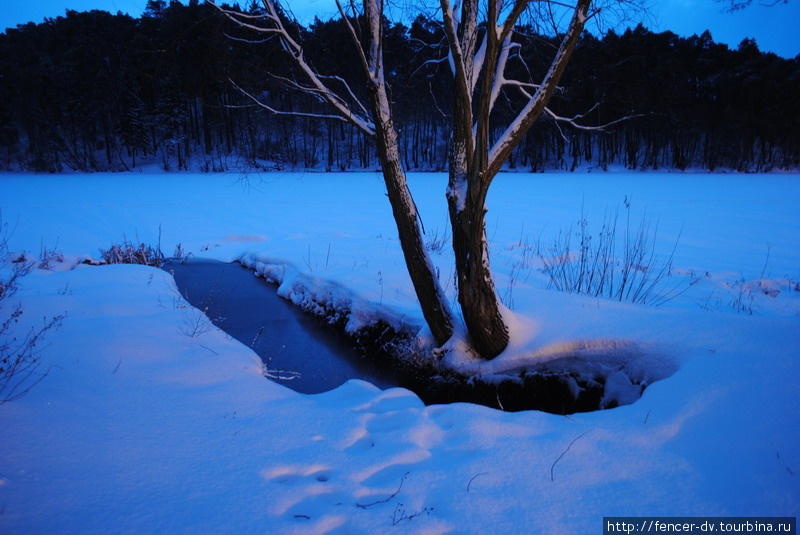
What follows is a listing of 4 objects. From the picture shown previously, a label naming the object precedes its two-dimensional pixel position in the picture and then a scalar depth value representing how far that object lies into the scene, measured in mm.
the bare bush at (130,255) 8120
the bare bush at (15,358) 2699
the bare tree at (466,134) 3295
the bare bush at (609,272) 5879
